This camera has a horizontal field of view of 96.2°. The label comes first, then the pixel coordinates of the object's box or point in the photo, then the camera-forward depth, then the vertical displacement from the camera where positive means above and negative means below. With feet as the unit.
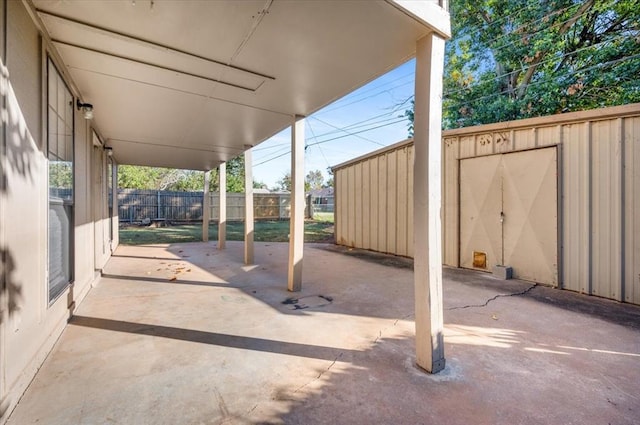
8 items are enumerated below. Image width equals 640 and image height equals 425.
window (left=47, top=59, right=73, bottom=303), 8.36 +1.02
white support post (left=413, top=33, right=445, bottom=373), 6.81 +0.11
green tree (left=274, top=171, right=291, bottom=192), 138.92 +13.72
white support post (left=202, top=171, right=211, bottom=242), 32.17 +0.15
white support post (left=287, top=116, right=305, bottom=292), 13.42 +0.25
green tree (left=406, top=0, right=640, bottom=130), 23.13 +14.20
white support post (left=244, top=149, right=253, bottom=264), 20.18 +0.39
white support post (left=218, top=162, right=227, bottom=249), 26.30 +0.72
